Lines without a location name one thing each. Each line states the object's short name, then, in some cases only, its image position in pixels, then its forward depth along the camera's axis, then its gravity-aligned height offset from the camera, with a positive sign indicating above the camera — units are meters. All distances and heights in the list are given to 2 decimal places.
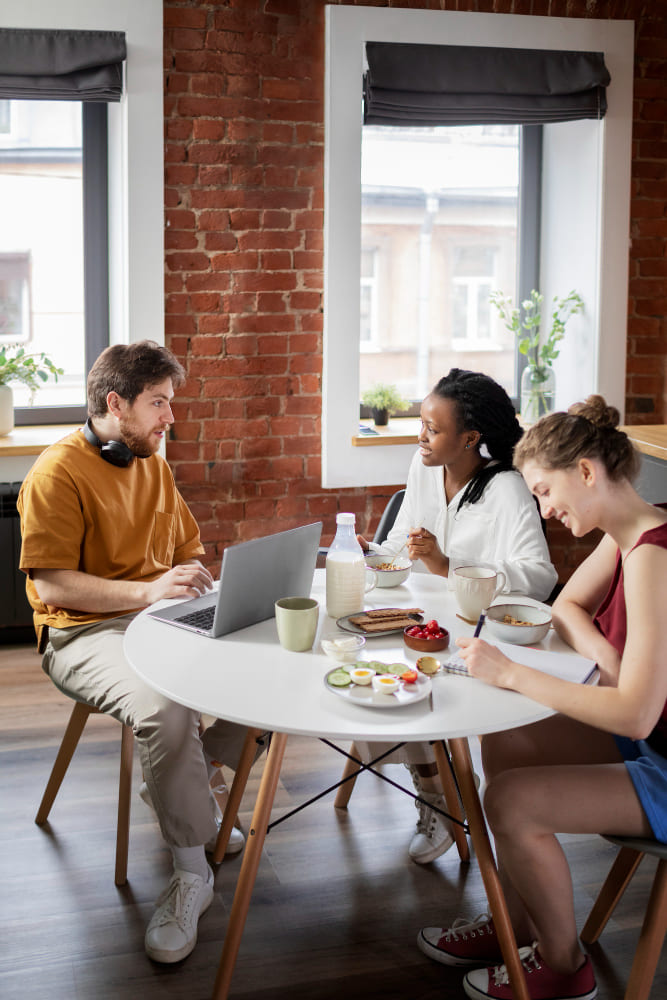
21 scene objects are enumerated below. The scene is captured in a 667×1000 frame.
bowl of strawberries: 1.88 -0.48
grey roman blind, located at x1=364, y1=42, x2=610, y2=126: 3.87 +1.16
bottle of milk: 2.05 -0.39
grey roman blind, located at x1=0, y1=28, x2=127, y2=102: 3.57 +1.13
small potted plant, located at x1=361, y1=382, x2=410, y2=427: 4.24 -0.09
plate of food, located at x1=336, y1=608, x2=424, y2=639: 1.97 -0.48
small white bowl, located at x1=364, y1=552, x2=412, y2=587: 2.27 -0.43
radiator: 3.74 -0.72
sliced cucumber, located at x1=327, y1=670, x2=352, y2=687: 1.71 -0.51
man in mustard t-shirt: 2.03 -0.46
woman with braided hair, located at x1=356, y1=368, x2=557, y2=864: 2.38 -0.33
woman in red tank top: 1.66 -0.57
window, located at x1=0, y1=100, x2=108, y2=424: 3.99 +0.57
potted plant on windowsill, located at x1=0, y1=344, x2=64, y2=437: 3.89 +0.03
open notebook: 1.77 -0.51
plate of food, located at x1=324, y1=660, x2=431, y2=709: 1.66 -0.52
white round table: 1.60 -0.54
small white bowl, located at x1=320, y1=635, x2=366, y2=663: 1.84 -0.49
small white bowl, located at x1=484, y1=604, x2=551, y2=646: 1.91 -0.47
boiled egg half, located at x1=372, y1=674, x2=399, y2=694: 1.67 -0.51
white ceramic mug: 1.99 -0.42
